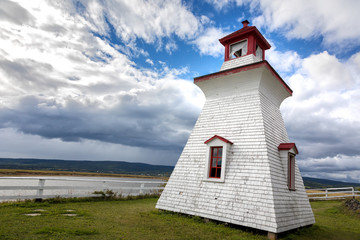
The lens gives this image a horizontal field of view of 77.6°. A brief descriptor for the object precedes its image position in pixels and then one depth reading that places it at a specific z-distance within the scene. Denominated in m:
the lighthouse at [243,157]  6.88
